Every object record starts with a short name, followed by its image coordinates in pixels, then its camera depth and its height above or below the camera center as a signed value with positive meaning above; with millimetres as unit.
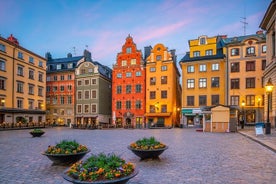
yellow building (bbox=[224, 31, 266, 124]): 37469 +4855
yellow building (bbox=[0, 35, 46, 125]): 38969 +3280
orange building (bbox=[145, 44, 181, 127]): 44244 +2762
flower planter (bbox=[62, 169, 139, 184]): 4551 -1734
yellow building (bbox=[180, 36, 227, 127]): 40531 +4489
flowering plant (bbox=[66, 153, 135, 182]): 4734 -1580
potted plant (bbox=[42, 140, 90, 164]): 7944 -1945
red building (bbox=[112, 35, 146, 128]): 47188 +3108
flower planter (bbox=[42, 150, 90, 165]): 7902 -2145
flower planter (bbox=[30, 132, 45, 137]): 20875 -3273
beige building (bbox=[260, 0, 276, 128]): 23188 +6369
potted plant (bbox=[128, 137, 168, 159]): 8779 -1948
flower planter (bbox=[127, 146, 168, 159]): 8742 -2118
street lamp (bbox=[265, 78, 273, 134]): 18539 -1922
